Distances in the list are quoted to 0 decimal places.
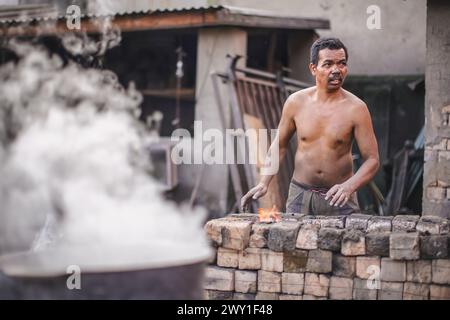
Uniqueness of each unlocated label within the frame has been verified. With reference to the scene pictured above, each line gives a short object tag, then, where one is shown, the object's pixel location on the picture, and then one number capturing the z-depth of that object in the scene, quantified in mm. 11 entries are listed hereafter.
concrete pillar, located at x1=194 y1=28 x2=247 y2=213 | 8375
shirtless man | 4270
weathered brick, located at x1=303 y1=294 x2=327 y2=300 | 3529
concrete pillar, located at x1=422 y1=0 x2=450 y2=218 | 6238
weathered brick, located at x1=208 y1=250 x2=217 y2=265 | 3725
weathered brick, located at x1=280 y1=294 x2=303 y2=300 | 3547
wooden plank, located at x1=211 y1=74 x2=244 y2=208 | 7305
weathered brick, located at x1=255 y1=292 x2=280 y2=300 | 3592
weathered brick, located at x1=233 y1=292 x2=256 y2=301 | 3631
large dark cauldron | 3301
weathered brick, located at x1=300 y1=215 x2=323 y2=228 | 3659
